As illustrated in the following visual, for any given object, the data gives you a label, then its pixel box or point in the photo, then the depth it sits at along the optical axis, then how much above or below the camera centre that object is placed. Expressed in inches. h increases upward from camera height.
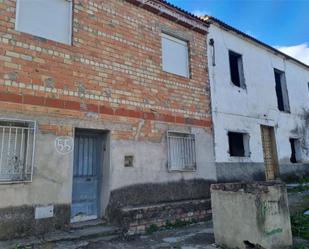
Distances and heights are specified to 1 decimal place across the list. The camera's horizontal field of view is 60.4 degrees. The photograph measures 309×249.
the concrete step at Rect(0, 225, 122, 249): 160.7 -37.8
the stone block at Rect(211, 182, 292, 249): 158.2 -26.3
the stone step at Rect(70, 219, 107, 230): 196.9 -34.8
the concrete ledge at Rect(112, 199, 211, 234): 209.5 -32.9
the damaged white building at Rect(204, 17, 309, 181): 331.3 +91.9
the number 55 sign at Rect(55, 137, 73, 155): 196.5 +24.8
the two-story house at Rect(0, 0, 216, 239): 183.3 +53.8
